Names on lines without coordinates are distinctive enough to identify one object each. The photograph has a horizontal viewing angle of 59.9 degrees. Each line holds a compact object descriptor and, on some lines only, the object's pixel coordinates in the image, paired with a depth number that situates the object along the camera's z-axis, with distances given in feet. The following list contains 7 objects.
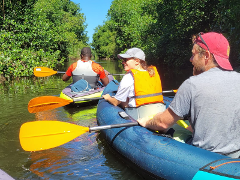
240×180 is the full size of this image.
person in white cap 8.27
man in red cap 4.95
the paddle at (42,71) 18.67
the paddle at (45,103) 11.73
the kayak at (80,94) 14.83
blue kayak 5.05
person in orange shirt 15.86
